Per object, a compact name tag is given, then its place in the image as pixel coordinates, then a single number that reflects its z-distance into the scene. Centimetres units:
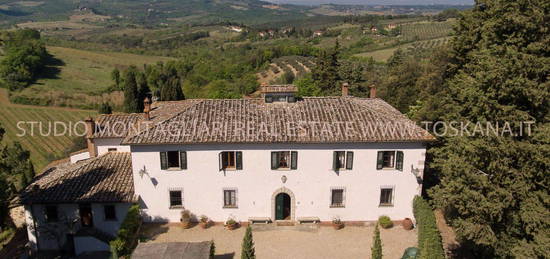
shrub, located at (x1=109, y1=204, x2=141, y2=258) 2108
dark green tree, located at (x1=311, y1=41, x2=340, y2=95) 5481
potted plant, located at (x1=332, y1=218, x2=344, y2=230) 2450
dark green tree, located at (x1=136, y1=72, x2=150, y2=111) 5894
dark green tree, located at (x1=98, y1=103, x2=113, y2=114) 4947
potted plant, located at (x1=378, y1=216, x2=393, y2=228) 2466
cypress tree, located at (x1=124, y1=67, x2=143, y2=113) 5728
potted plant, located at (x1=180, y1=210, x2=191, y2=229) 2452
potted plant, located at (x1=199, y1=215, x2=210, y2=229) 2464
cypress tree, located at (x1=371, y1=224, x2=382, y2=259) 1830
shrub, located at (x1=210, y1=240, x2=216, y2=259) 1972
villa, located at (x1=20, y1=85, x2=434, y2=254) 2362
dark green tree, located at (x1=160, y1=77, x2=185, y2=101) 5491
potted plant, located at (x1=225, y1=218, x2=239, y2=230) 2434
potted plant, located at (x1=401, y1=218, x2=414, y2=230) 2445
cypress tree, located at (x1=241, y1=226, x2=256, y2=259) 1767
